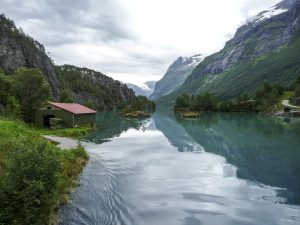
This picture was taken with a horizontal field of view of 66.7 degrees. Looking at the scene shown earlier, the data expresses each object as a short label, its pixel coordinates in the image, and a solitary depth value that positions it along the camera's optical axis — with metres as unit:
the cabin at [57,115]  55.64
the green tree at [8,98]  48.84
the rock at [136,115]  104.27
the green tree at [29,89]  55.56
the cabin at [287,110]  104.28
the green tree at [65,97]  94.78
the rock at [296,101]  114.91
